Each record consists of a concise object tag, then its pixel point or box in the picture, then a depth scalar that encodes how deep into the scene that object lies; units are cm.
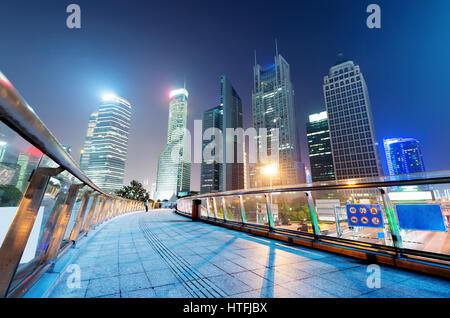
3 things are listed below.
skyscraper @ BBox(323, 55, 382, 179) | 9231
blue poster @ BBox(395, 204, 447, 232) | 300
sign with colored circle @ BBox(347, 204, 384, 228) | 371
